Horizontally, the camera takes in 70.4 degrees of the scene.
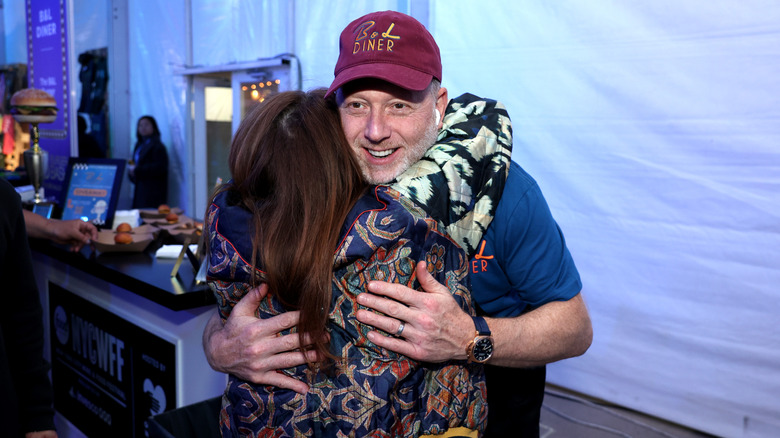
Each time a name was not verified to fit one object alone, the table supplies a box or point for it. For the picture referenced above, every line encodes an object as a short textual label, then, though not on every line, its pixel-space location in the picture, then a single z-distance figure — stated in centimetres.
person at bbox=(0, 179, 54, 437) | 143
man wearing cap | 119
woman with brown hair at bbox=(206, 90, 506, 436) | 101
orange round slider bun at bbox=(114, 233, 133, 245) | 240
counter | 200
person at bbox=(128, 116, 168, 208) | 664
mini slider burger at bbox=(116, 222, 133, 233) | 252
